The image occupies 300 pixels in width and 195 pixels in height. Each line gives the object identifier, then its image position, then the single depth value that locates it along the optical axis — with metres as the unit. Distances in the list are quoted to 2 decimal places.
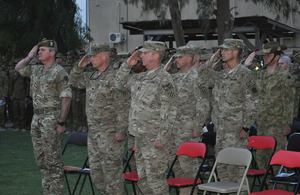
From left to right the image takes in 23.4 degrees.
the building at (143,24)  21.41
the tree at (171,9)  15.72
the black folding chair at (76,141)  9.35
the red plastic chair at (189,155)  8.23
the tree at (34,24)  22.49
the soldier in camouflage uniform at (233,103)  8.89
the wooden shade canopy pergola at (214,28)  20.83
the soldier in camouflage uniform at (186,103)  9.64
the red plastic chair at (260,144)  8.92
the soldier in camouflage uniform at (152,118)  7.76
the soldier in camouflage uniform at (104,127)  8.60
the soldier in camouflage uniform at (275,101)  10.03
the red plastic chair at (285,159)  7.85
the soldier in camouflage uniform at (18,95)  21.13
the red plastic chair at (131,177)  8.70
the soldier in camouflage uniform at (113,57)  14.34
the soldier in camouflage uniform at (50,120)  9.16
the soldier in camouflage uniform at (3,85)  21.54
